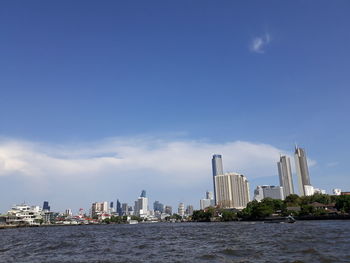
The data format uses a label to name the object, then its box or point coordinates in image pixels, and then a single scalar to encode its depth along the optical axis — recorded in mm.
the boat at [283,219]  86875
